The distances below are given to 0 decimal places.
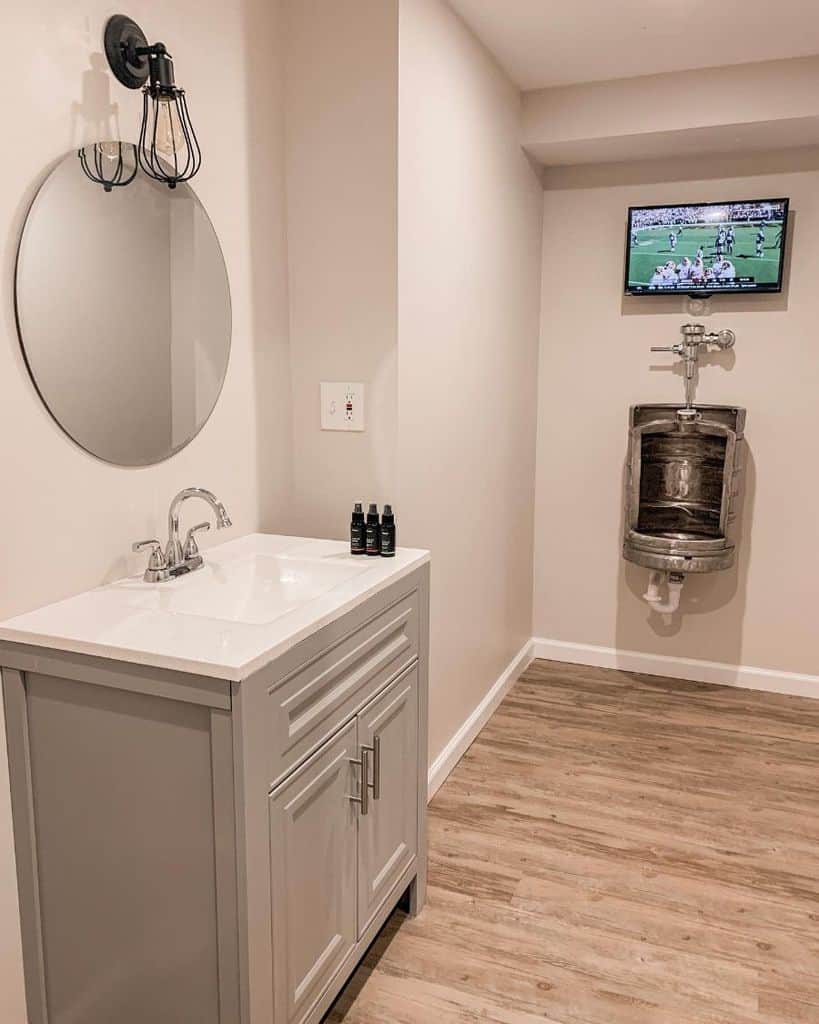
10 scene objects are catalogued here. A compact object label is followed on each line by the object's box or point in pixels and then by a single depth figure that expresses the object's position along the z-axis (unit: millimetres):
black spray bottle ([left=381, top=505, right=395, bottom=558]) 2150
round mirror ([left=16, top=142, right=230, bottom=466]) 1701
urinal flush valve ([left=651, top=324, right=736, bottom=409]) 3566
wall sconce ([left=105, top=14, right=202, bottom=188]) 1804
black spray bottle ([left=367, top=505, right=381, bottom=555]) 2174
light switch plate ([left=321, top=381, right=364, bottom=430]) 2469
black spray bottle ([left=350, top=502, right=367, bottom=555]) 2188
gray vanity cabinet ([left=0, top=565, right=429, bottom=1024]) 1498
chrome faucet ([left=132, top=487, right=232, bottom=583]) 1919
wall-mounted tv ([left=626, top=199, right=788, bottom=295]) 3410
